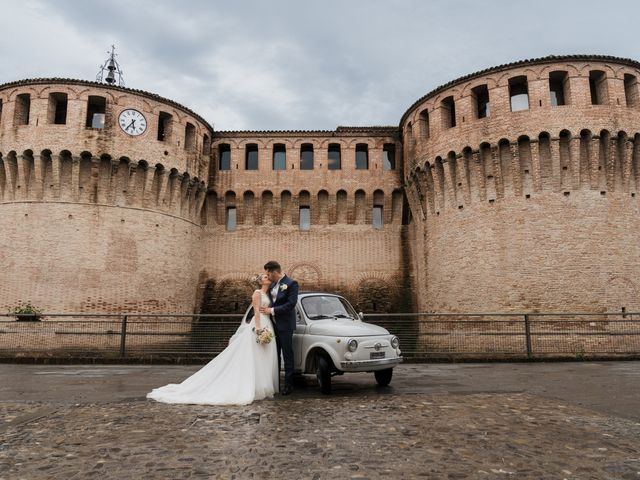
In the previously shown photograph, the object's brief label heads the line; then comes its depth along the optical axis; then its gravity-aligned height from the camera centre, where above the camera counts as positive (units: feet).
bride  19.85 -3.65
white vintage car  21.45 -2.32
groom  22.10 -0.63
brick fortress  57.36 +15.42
